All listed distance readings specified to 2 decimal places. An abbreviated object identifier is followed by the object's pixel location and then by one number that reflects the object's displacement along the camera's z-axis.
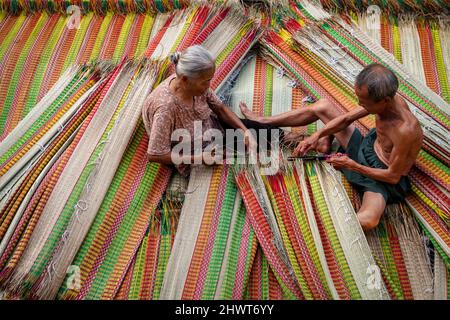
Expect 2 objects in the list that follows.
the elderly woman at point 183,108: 2.41
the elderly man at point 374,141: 2.40
